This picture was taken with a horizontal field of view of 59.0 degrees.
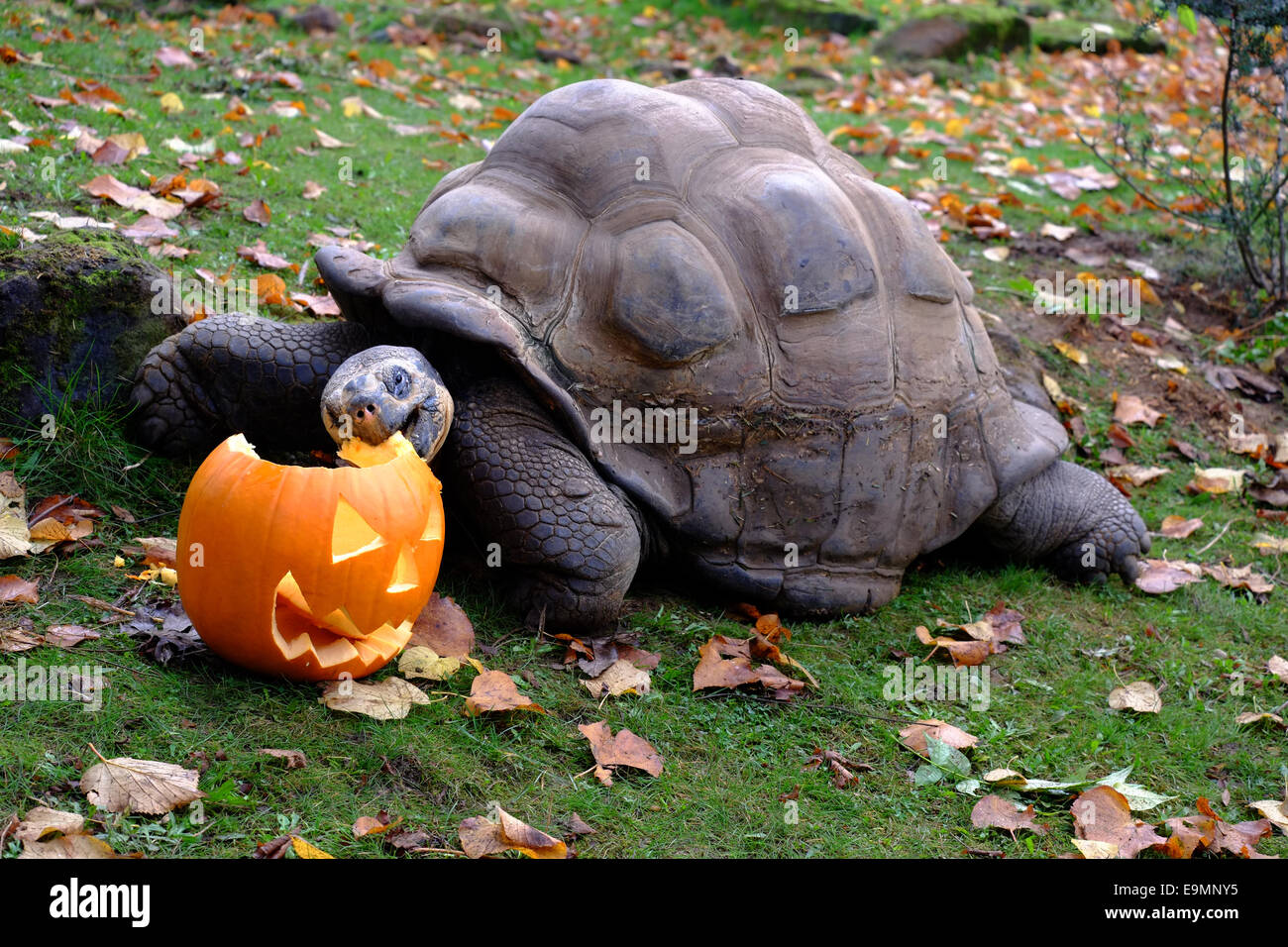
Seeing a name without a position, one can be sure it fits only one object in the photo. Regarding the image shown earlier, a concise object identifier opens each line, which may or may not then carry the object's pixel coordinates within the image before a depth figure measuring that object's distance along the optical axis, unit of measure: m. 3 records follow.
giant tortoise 3.88
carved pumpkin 2.99
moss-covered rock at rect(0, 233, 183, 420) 3.90
